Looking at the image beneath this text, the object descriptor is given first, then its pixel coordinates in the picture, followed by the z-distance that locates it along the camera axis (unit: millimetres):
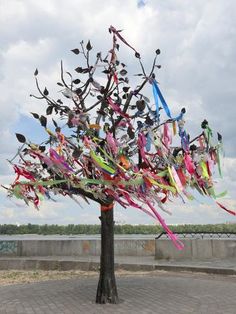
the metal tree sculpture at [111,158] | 8992
